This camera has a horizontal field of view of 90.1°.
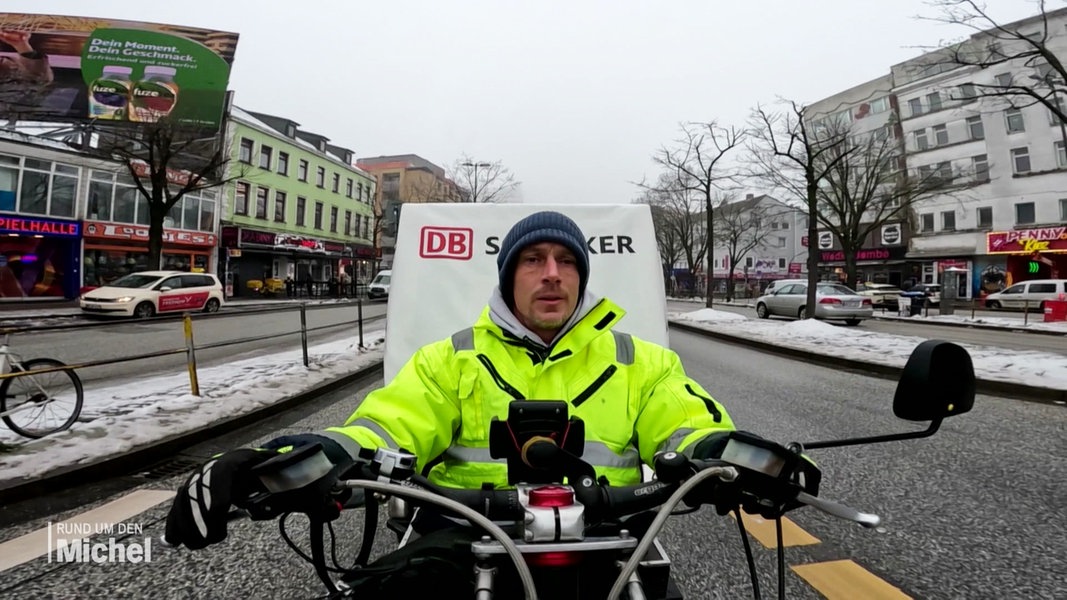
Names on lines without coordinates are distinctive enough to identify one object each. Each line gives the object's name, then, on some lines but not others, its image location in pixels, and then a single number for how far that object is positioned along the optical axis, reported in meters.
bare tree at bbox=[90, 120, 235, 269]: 18.09
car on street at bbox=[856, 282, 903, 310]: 28.44
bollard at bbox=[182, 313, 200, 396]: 6.16
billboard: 25.97
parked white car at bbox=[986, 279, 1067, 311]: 25.64
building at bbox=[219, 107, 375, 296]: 32.66
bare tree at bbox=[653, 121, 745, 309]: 22.34
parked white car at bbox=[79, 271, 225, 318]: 16.52
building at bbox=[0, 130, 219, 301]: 22.06
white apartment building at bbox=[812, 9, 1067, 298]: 32.56
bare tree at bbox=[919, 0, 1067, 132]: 9.36
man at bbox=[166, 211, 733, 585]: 1.69
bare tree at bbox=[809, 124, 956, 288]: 27.94
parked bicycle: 4.69
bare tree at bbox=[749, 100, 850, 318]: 17.02
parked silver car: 18.59
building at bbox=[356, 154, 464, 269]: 60.03
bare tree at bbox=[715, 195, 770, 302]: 44.47
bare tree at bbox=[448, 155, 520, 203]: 30.06
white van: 33.88
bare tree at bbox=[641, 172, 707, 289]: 33.39
